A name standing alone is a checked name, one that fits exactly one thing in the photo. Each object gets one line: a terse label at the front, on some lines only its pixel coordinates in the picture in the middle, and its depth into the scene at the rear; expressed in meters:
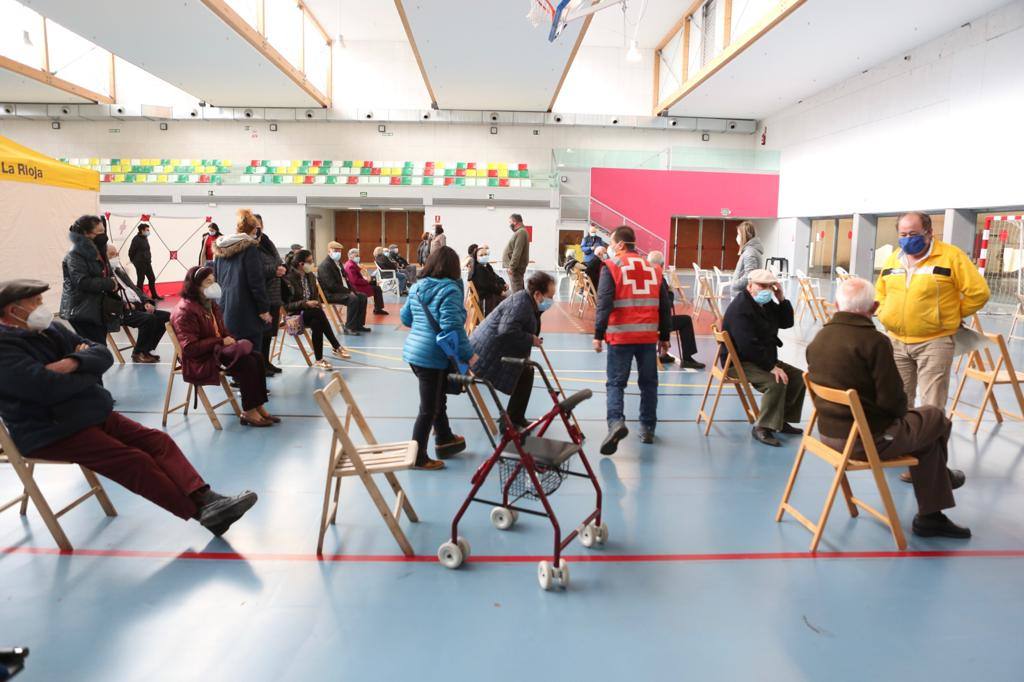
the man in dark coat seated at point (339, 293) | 9.63
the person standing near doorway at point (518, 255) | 10.44
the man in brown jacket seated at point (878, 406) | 3.08
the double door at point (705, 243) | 26.73
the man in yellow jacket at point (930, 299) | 3.98
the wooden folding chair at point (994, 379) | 4.77
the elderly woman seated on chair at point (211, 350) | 4.89
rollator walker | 2.76
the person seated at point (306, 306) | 7.36
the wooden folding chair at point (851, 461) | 2.99
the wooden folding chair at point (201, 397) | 4.93
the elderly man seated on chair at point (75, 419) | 2.87
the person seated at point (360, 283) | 10.99
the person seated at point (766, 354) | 4.85
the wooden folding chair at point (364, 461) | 2.86
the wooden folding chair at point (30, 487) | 2.94
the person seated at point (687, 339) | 7.67
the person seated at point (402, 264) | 15.71
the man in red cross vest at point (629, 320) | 4.68
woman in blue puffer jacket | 3.85
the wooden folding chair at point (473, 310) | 7.45
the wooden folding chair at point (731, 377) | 4.89
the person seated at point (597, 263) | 9.70
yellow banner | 9.23
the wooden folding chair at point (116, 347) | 7.27
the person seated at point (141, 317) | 6.89
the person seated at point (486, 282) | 8.94
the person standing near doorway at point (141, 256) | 12.24
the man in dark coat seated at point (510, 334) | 4.29
